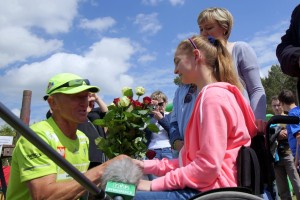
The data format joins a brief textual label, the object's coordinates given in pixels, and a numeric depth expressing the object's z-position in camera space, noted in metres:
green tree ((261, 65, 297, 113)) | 52.38
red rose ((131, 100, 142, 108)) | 2.57
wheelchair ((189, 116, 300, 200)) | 1.76
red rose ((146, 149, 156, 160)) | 2.62
